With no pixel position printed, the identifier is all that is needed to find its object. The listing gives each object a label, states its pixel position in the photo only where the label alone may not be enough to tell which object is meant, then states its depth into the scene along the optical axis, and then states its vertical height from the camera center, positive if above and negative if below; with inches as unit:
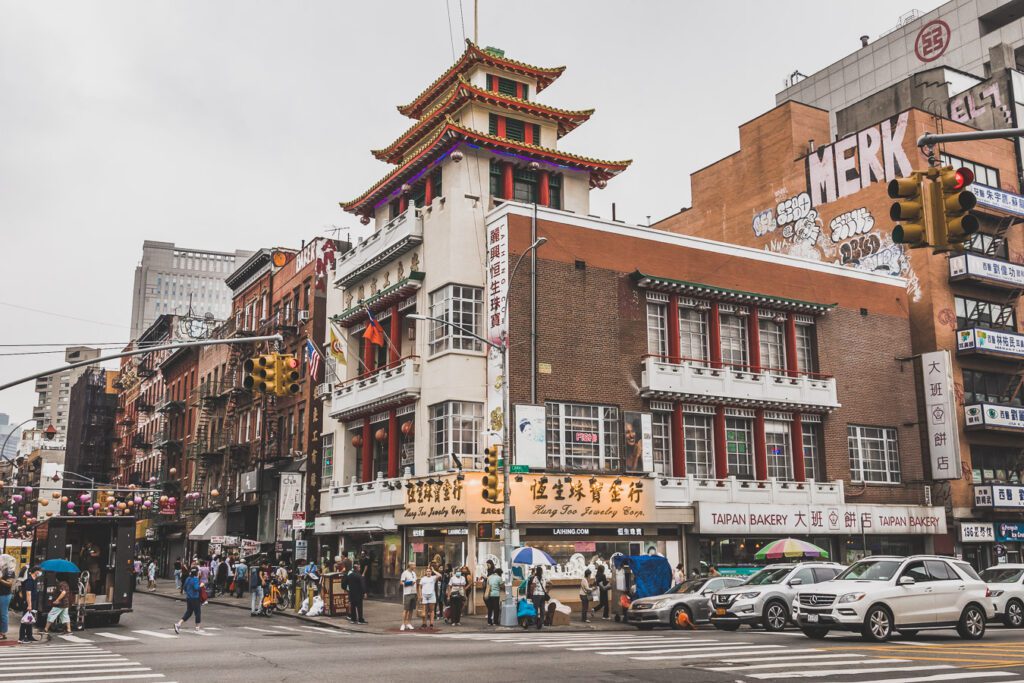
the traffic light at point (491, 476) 1064.2 +60.3
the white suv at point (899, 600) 769.6 -59.6
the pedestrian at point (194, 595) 1056.8 -68.5
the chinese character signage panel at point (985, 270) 1798.7 +488.6
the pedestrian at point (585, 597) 1181.7 -83.0
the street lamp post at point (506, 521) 1072.2 +10.7
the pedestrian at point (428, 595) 1082.7 -71.9
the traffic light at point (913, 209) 428.1 +142.2
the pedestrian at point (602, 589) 1238.9 -76.1
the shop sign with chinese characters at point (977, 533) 1727.4 -11.1
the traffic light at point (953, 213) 426.9 +139.8
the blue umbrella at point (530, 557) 1123.2 -31.8
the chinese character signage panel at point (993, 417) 1747.0 +200.6
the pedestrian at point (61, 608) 959.8 -74.8
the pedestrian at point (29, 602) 901.8 -72.3
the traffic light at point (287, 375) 775.7 +128.5
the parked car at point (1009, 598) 958.4 -71.1
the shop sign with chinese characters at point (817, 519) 1472.7 +14.5
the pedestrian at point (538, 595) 1075.9 -72.5
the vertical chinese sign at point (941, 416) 1722.4 +202.3
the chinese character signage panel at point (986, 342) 1776.6 +343.3
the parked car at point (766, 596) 978.7 -69.9
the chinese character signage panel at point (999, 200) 1831.9 +629.6
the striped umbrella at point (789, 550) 1369.3 -31.1
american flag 1711.4 +306.4
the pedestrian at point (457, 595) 1135.0 -75.6
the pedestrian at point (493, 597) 1113.9 -76.9
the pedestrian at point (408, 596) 1084.5 -73.2
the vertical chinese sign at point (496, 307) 1368.1 +325.0
